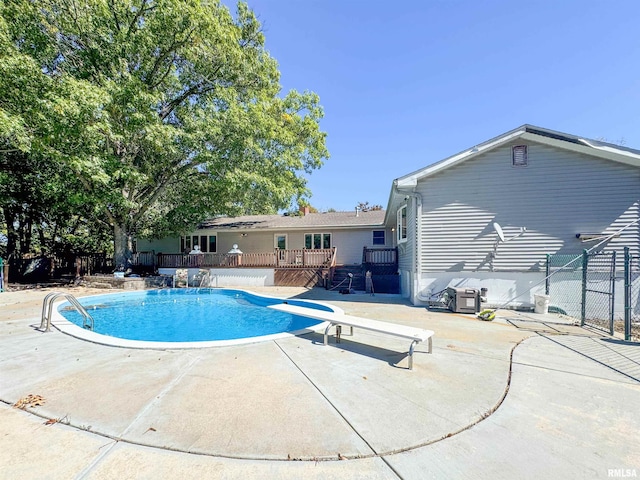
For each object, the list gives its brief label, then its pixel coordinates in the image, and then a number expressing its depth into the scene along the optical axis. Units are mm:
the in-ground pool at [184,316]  7523
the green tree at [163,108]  12211
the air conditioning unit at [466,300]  8261
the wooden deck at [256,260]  16234
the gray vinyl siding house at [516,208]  8539
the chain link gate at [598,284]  8383
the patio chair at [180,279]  15719
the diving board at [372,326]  4218
